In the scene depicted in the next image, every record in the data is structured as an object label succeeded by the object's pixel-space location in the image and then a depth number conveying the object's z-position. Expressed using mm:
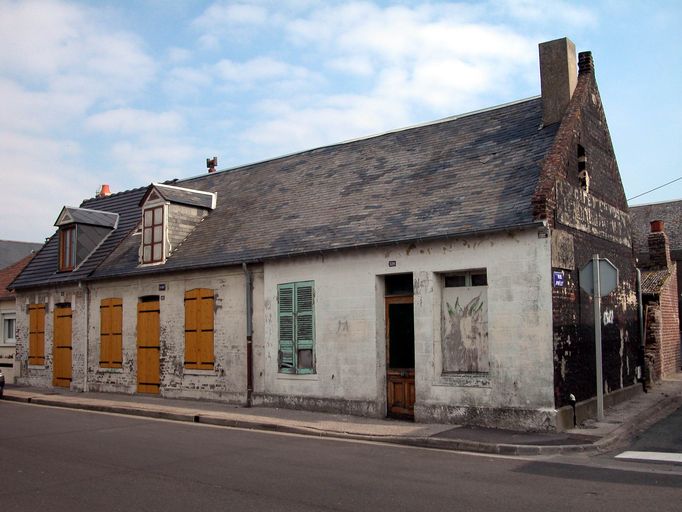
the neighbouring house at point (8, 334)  24266
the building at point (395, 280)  12031
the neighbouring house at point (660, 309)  18984
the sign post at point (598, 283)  11930
